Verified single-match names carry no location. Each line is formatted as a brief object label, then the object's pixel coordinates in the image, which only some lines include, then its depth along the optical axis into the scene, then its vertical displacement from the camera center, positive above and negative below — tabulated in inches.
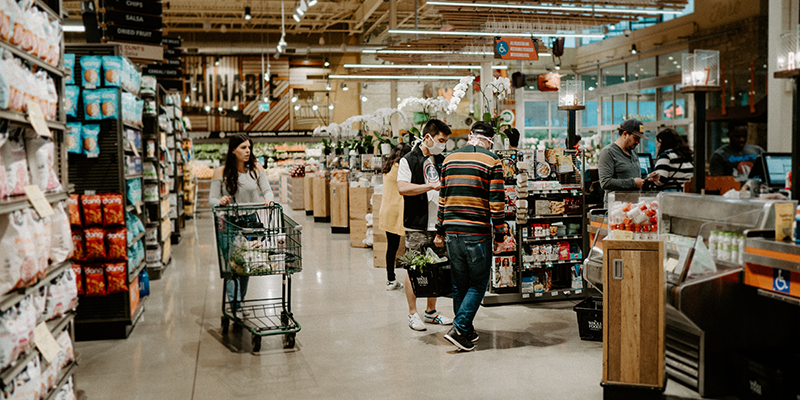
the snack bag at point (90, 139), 197.3 +13.0
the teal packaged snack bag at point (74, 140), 193.6 +12.6
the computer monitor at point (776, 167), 157.8 +1.5
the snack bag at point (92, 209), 197.2 -9.0
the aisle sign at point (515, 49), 418.3 +86.1
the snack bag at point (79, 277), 195.5 -30.2
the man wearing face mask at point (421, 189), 207.5 -4.2
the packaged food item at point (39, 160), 112.9 +3.9
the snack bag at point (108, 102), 201.3 +25.1
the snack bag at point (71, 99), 194.7 +25.4
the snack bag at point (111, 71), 201.9 +35.2
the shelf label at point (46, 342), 104.3 -27.5
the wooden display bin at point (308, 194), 596.7 -15.2
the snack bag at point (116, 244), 199.0 -20.3
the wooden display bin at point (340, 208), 462.9 -22.6
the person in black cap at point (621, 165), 222.5 +3.5
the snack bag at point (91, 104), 199.0 +24.3
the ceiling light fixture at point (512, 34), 409.9 +95.5
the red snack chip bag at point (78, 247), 195.5 -20.7
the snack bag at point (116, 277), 199.3 -30.9
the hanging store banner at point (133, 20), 285.3 +74.2
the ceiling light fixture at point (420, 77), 669.9 +109.2
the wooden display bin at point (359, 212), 398.9 -22.2
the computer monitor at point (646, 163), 282.4 +5.1
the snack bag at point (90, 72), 197.9 +34.4
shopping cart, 185.6 -22.4
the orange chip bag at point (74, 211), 194.7 -9.4
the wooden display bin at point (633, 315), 137.8 -31.4
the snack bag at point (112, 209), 199.5 -9.2
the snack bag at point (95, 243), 196.2 -19.6
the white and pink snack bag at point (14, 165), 99.5 +2.7
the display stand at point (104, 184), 199.9 -1.2
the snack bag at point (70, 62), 195.5 +37.3
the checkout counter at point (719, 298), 133.2 -27.9
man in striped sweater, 179.3 -12.0
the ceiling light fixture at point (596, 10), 382.8 +109.3
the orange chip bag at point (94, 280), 197.8 -31.5
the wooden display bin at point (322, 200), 540.1 -19.2
